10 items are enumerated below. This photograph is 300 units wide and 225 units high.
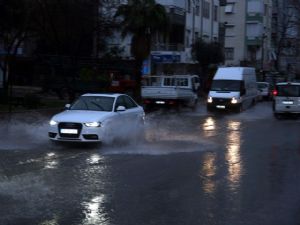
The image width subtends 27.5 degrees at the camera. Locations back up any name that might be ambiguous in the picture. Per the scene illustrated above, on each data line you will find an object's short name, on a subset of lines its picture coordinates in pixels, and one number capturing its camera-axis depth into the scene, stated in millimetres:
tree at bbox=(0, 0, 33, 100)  30297
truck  32812
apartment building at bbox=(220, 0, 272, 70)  74375
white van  33500
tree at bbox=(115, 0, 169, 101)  37312
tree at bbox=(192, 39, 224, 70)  56438
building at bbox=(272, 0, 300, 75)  65750
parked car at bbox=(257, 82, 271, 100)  50406
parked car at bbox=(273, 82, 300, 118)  30134
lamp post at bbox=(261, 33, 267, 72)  75025
